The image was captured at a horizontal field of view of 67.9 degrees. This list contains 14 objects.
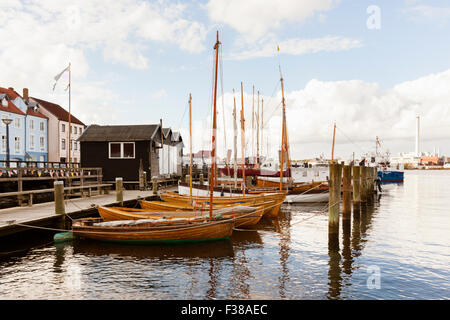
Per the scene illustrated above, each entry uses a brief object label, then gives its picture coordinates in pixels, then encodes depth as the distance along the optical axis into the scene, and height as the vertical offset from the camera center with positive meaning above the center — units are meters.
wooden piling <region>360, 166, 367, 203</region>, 30.03 -2.30
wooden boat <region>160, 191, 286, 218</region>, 21.39 -2.59
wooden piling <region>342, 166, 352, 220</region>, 18.70 -1.92
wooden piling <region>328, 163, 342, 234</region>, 14.79 -1.79
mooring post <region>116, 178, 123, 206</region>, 20.71 -1.83
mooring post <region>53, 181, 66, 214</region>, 15.37 -1.61
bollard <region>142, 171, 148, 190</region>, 31.41 -1.74
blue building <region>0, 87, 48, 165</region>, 46.81 +5.44
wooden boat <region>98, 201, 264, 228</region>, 16.34 -2.62
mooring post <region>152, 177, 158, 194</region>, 26.72 -1.85
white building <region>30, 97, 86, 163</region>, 57.03 +5.18
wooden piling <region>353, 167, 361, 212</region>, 23.83 -2.16
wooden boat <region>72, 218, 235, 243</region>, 14.21 -2.93
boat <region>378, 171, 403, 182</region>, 70.12 -3.65
